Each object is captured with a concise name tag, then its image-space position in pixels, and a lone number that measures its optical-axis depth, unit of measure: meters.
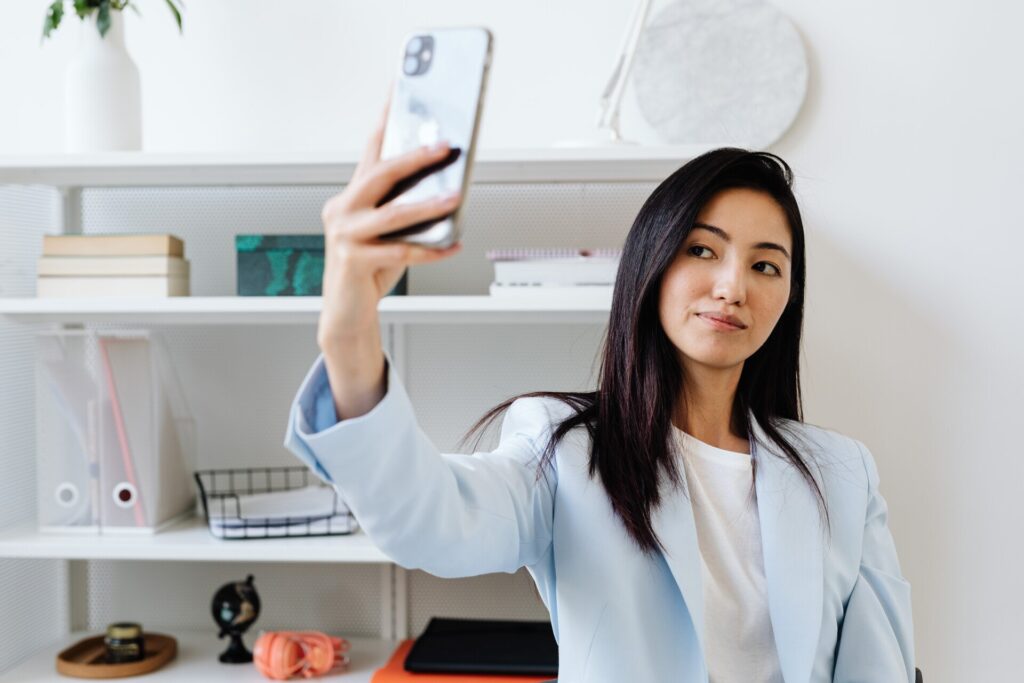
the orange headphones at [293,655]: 1.80
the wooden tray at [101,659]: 1.83
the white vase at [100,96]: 1.80
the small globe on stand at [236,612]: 1.87
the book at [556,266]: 1.69
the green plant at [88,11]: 1.80
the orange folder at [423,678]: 1.72
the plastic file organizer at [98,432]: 1.85
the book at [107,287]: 1.78
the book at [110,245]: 1.78
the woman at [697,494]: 1.06
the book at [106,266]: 1.78
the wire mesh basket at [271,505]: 1.81
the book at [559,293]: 1.66
